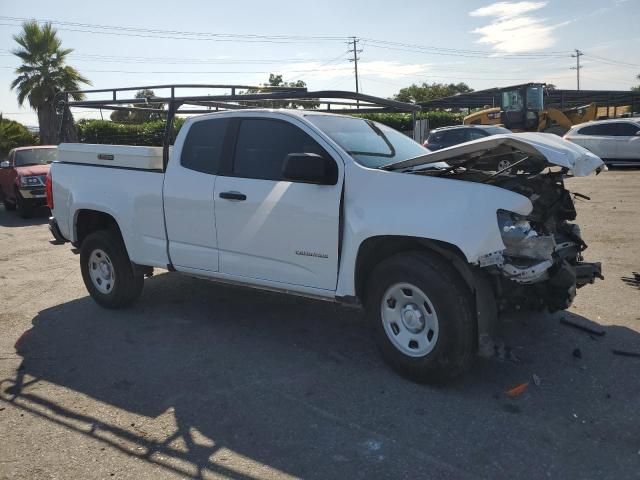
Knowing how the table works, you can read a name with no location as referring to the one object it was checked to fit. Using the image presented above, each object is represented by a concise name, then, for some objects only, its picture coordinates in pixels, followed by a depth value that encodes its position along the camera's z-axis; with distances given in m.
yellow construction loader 26.55
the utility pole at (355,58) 70.71
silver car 18.09
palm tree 28.47
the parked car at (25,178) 14.14
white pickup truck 3.95
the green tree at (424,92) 73.00
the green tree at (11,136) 26.81
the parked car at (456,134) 18.16
